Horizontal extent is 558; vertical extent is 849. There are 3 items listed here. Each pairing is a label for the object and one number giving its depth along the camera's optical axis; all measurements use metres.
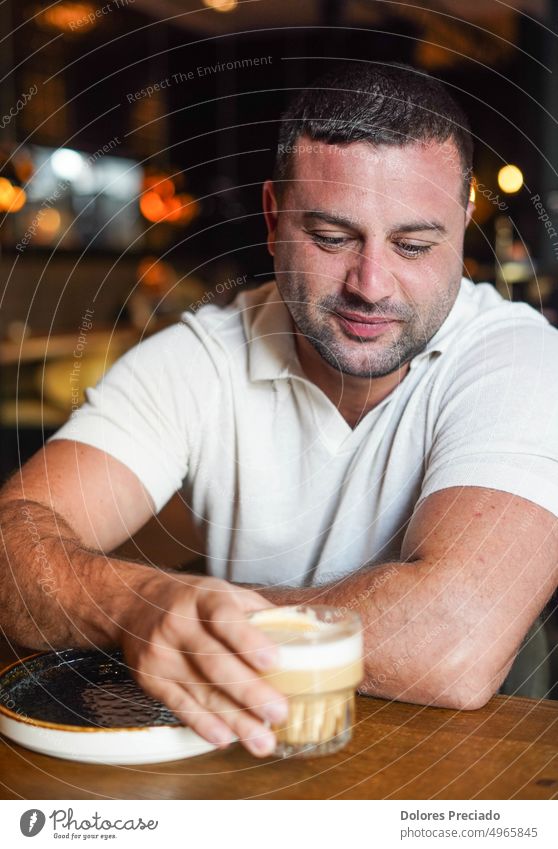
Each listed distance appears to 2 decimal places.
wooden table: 0.50
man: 0.62
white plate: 0.51
